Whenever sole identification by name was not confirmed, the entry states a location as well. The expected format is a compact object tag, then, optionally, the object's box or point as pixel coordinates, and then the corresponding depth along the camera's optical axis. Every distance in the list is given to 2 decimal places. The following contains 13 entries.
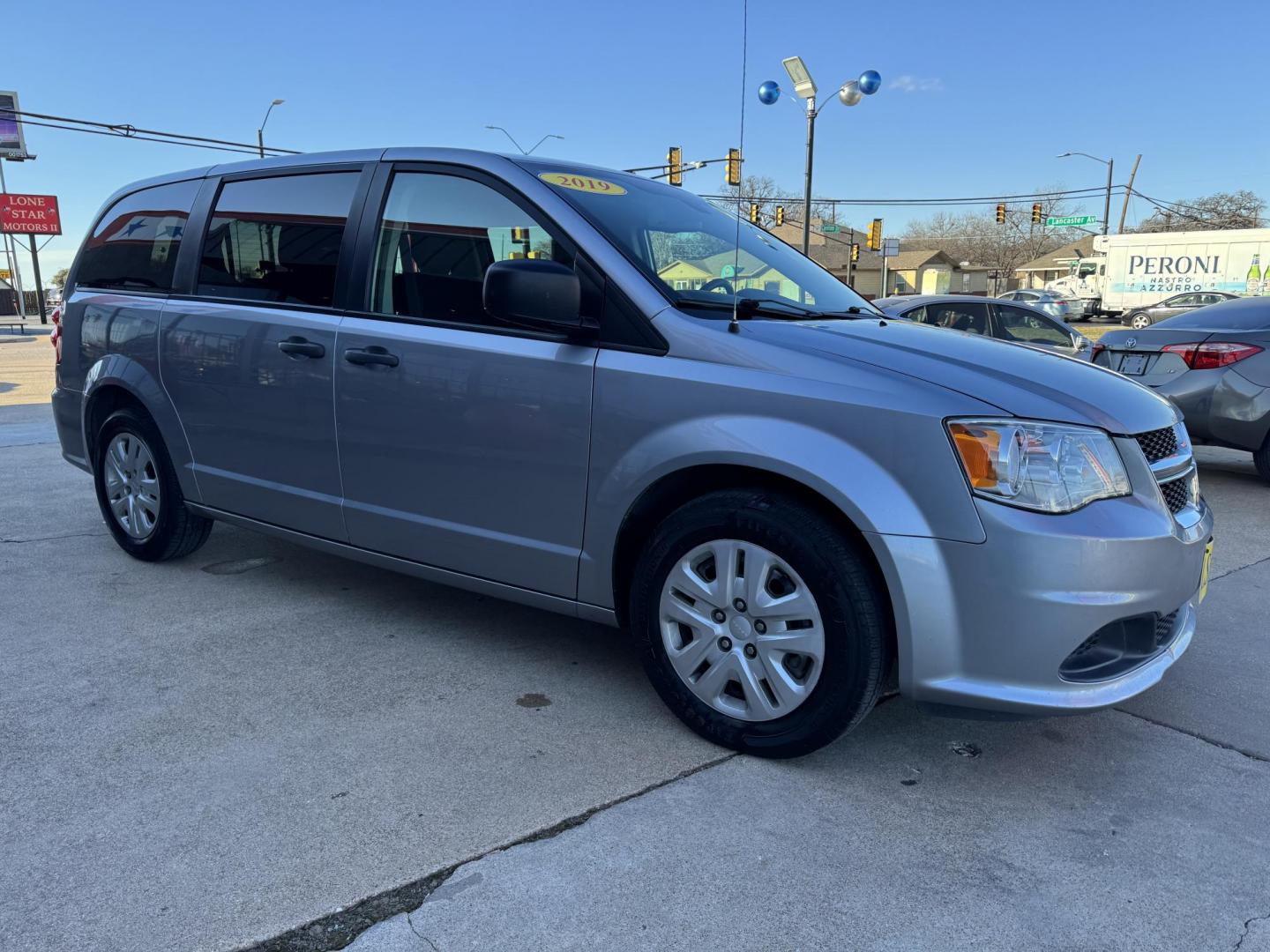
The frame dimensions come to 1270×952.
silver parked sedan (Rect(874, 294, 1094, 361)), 8.62
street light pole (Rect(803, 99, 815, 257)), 17.73
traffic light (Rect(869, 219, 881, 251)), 30.94
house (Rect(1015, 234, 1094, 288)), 71.62
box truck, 33.56
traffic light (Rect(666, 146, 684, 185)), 25.09
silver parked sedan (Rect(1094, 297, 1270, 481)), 6.35
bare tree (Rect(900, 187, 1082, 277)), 78.56
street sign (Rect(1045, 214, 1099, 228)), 50.78
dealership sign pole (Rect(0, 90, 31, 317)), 40.91
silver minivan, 2.35
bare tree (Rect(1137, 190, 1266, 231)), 62.28
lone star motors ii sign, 49.94
